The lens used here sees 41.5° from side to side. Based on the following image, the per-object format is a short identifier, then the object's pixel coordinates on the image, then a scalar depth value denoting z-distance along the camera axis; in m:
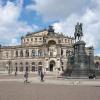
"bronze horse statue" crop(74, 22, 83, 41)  24.56
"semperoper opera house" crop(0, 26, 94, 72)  59.58
